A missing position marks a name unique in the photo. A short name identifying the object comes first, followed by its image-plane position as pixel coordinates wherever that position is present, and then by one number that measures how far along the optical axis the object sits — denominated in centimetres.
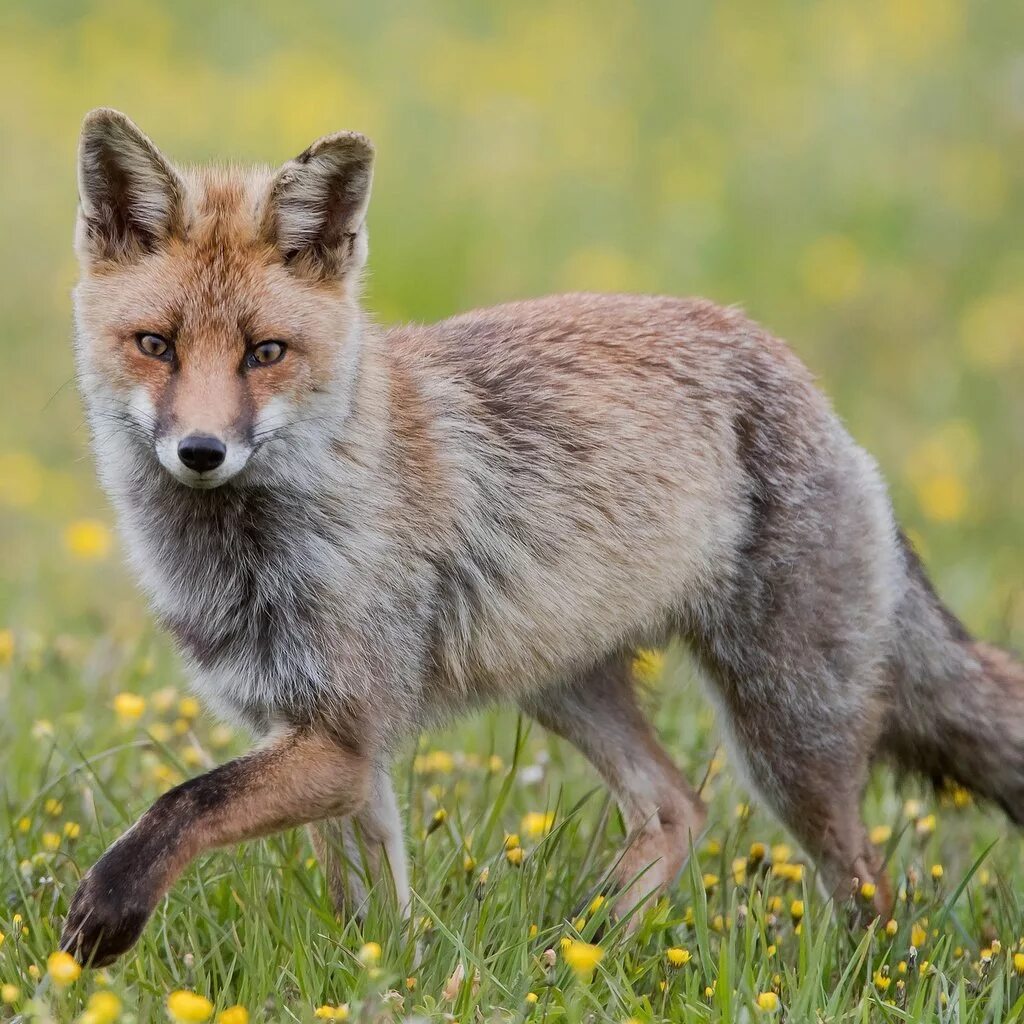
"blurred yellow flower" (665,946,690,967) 759
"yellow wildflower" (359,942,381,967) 639
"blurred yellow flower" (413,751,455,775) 1070
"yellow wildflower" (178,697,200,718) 1069
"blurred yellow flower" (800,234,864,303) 2200
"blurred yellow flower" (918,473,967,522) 1700
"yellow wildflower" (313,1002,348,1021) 641
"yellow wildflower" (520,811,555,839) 948
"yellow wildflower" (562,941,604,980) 602
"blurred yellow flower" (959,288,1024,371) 2081
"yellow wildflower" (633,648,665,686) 1096
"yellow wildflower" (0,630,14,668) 1130
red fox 793
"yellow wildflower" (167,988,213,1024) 560
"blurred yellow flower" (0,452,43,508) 1722
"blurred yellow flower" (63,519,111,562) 1287
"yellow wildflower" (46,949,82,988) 598
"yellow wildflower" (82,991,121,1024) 557
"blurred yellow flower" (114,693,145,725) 939
